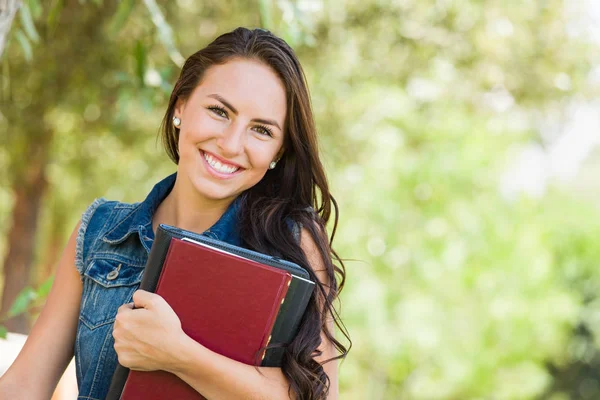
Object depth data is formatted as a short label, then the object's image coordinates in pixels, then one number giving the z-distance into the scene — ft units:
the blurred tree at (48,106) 22.47
